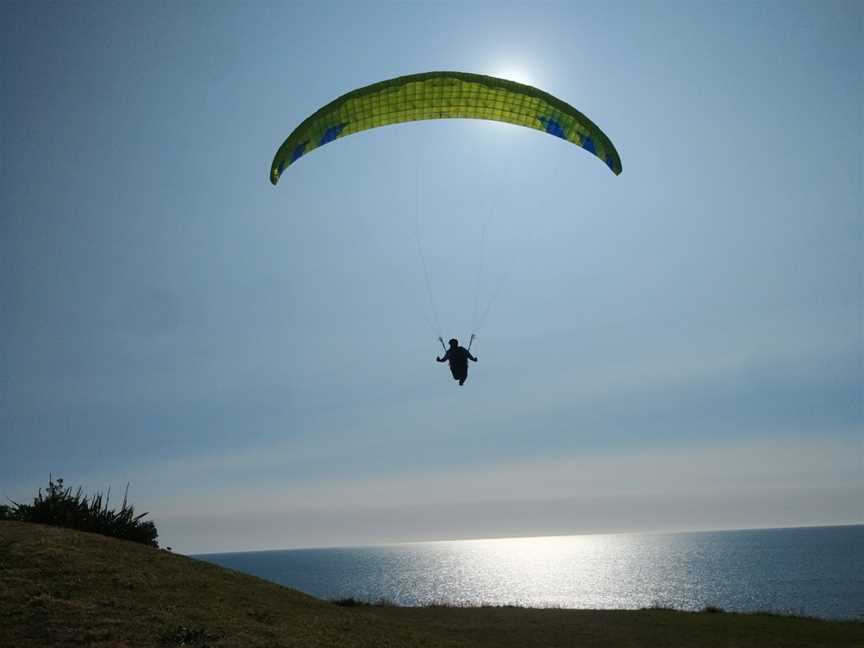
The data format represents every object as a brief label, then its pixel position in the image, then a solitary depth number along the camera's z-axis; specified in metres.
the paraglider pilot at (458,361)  16.17
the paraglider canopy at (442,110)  15.13
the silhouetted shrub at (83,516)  17.19
